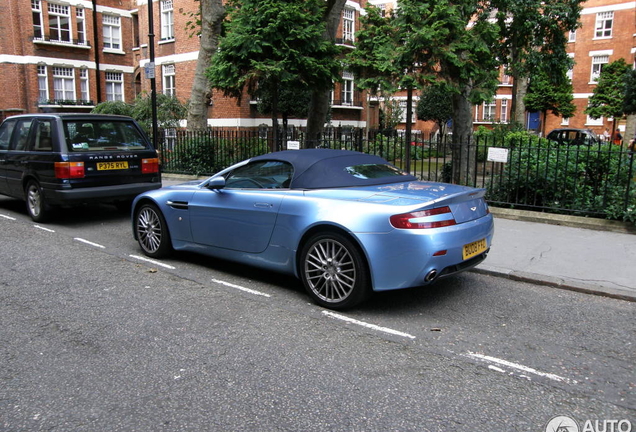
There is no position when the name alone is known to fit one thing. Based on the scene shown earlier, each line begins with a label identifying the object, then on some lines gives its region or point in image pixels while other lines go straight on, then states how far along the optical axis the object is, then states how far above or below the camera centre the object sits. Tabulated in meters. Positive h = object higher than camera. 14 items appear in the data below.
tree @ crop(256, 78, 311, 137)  24.89 +1.21
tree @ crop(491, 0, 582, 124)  18.72 +3.63
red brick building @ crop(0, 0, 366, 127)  29.33 +4.31
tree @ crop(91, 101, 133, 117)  21.69 +0.80
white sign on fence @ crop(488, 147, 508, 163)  9.05 -0.40
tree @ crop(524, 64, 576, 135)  36.81 +2.27
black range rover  8.69 -0.56
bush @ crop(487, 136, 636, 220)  8.52 -0.83
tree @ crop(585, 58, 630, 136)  35.41 +2.60
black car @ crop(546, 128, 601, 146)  26.74 -0.10
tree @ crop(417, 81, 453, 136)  34.19 +1.42
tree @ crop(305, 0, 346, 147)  15.02 +0.90
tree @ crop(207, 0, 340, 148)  11.00 +1.70
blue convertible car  4.63 -0.90
